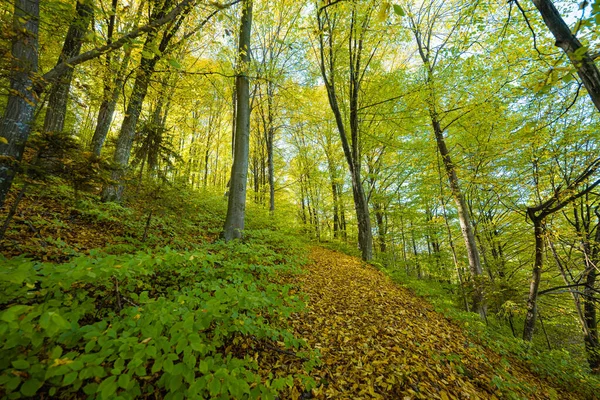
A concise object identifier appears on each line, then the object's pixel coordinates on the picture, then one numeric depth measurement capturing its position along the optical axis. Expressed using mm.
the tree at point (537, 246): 3788
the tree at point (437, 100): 6789
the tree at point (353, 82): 8352
